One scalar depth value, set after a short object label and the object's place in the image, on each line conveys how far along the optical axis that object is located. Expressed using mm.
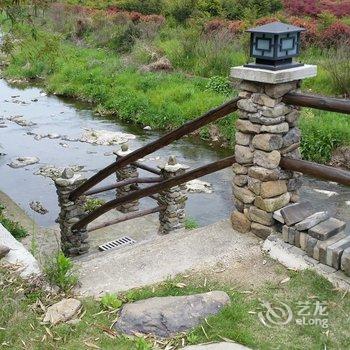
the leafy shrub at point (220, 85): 15846
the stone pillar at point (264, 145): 4293
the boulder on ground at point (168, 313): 3535
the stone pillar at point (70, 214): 7121
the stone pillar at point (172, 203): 7594
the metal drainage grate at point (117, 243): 7573
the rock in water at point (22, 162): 12844
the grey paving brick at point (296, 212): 4375
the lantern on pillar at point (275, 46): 4207
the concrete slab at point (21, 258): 4172
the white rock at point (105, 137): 14336
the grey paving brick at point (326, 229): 4140
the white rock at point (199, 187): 10797
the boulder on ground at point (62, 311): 3680
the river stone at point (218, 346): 3318
